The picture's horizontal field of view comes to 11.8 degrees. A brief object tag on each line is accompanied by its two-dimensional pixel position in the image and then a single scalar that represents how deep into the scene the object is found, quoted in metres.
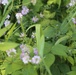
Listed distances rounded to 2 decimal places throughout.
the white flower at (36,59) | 0.90
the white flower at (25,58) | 0.90
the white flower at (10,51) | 0.93
